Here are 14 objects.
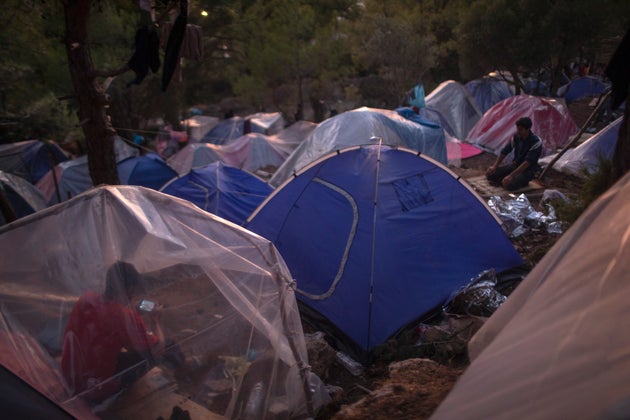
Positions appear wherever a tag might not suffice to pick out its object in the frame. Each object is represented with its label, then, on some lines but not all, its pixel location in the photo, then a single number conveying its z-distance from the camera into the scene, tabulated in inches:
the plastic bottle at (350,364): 183.5
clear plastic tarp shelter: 120.5
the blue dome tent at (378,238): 199.3
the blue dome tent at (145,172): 456.9
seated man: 327.9
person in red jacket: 119.0
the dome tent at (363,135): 409.4
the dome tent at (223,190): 340.2
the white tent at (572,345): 57.1
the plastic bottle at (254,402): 137.1
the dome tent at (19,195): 388.8
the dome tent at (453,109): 617.3
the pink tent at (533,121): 494.6
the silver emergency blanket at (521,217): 273.6
